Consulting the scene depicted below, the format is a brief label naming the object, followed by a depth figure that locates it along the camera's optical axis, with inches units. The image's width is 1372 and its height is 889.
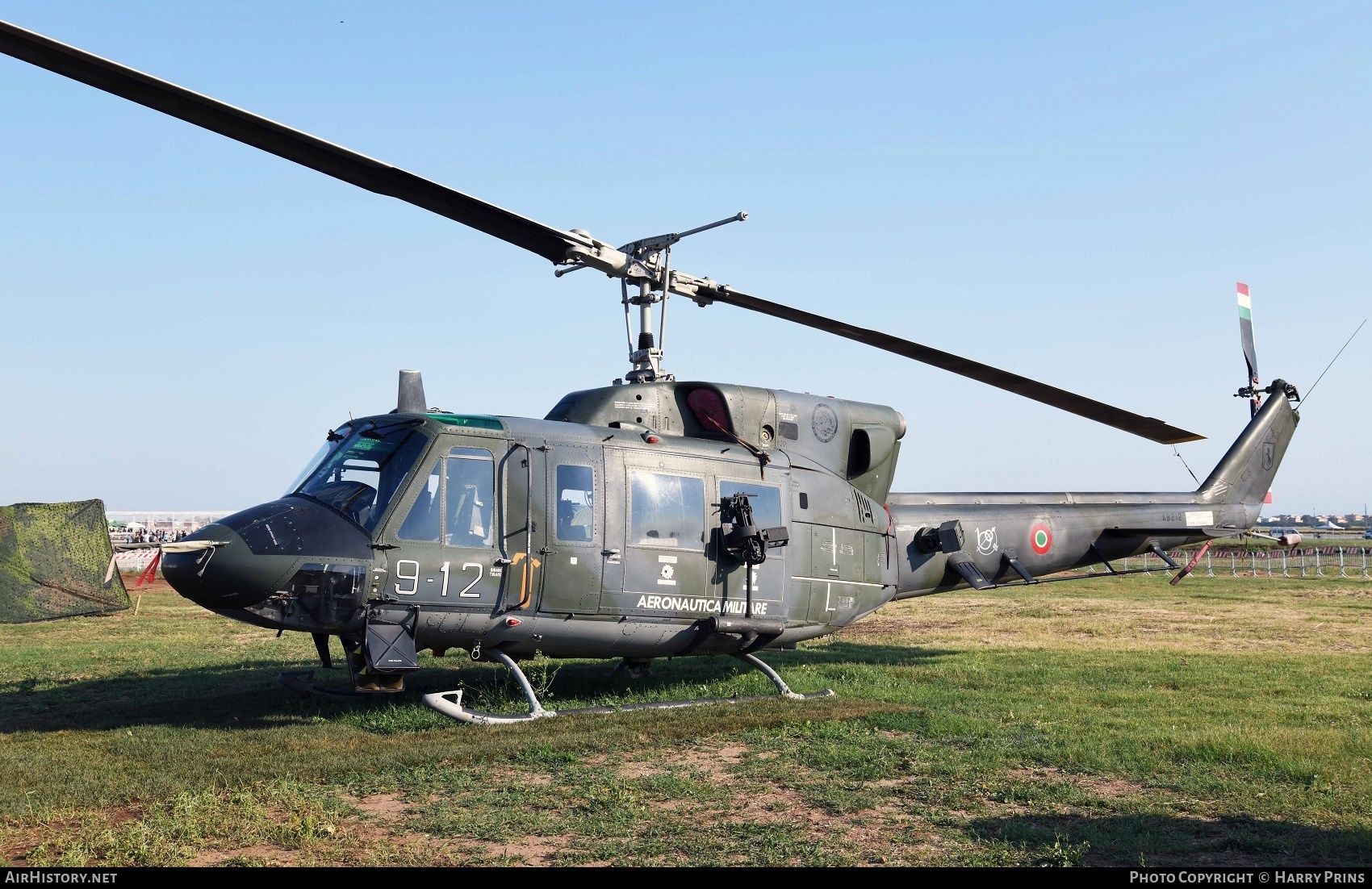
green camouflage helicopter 358.6
